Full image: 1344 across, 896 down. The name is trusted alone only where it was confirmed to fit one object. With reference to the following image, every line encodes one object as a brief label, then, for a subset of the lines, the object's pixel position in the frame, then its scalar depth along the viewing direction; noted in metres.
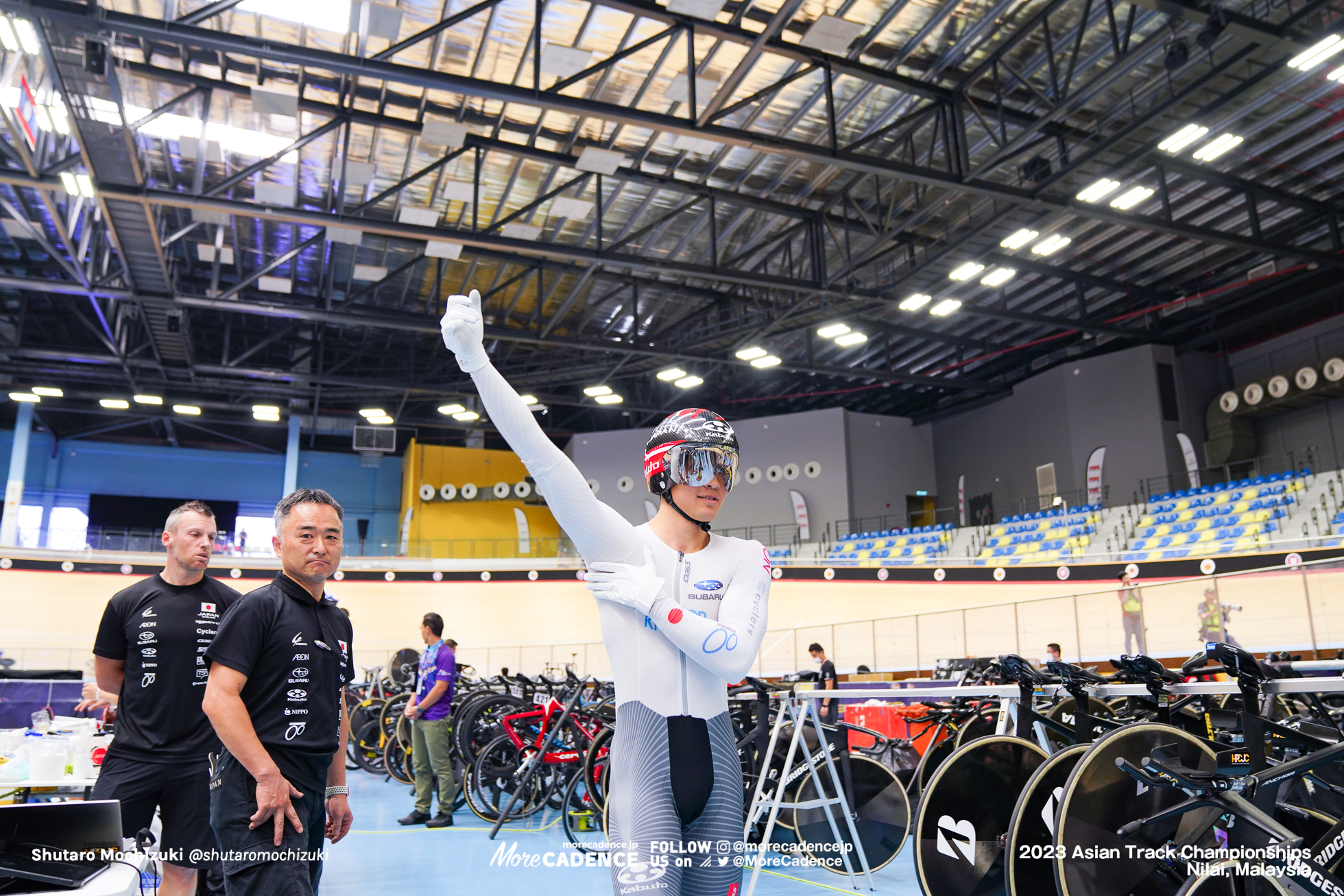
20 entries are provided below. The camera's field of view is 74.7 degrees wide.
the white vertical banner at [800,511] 26.02
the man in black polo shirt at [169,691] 3.22
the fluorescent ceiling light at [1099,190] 12.74
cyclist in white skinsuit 2.04
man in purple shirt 7.41
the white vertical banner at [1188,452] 21.80
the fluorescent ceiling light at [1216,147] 12.40
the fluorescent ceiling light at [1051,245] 15.55
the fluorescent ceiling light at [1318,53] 9.69
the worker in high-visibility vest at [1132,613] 10.92
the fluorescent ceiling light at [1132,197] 13.34
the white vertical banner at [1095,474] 22.88
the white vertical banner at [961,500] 26.65
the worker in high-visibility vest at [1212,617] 10.19
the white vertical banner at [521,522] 28.94
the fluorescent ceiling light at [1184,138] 11.70
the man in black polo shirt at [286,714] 2.31
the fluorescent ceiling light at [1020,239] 14.29
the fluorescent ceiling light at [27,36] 8.51
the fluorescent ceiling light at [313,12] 9.09
